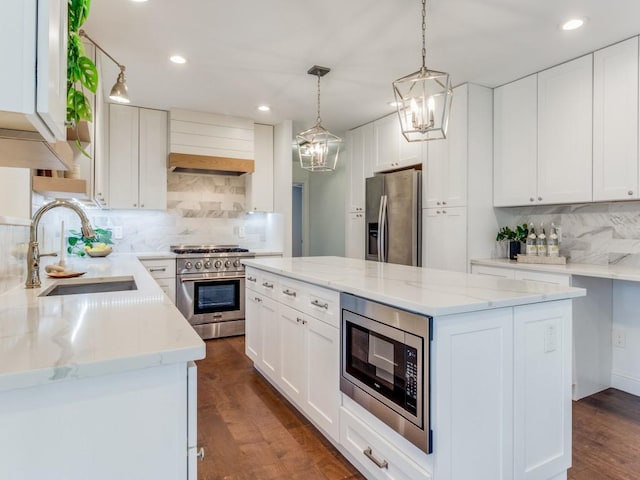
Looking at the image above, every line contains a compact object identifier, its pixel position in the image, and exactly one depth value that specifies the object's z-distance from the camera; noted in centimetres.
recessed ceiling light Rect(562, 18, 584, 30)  251
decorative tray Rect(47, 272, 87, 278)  216
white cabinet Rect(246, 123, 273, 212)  493
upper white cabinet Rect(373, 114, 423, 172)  422
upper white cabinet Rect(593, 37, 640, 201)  272
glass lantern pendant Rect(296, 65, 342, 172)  284
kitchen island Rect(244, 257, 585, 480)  143
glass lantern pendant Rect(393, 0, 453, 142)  183
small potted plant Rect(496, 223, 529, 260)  364
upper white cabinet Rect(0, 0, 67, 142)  59
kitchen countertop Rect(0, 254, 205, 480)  76
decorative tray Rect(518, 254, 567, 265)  316
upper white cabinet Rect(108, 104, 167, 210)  425
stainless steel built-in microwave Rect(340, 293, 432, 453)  145
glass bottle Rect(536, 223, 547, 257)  342
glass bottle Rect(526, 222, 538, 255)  346
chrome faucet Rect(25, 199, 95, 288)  188
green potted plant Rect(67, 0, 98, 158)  101
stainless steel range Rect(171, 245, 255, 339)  422
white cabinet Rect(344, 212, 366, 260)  502
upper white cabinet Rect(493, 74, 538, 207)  340
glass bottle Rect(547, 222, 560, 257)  331
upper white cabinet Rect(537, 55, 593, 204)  301
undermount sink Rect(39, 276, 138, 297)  208
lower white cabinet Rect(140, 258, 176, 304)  412
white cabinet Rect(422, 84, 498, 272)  362
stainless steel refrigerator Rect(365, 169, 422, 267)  403
